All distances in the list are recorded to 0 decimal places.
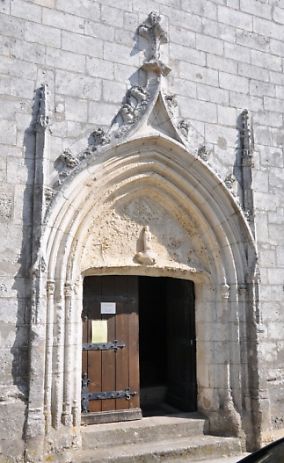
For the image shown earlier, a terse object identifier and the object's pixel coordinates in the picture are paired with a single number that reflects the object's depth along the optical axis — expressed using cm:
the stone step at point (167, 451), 399
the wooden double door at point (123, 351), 449
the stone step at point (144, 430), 419
